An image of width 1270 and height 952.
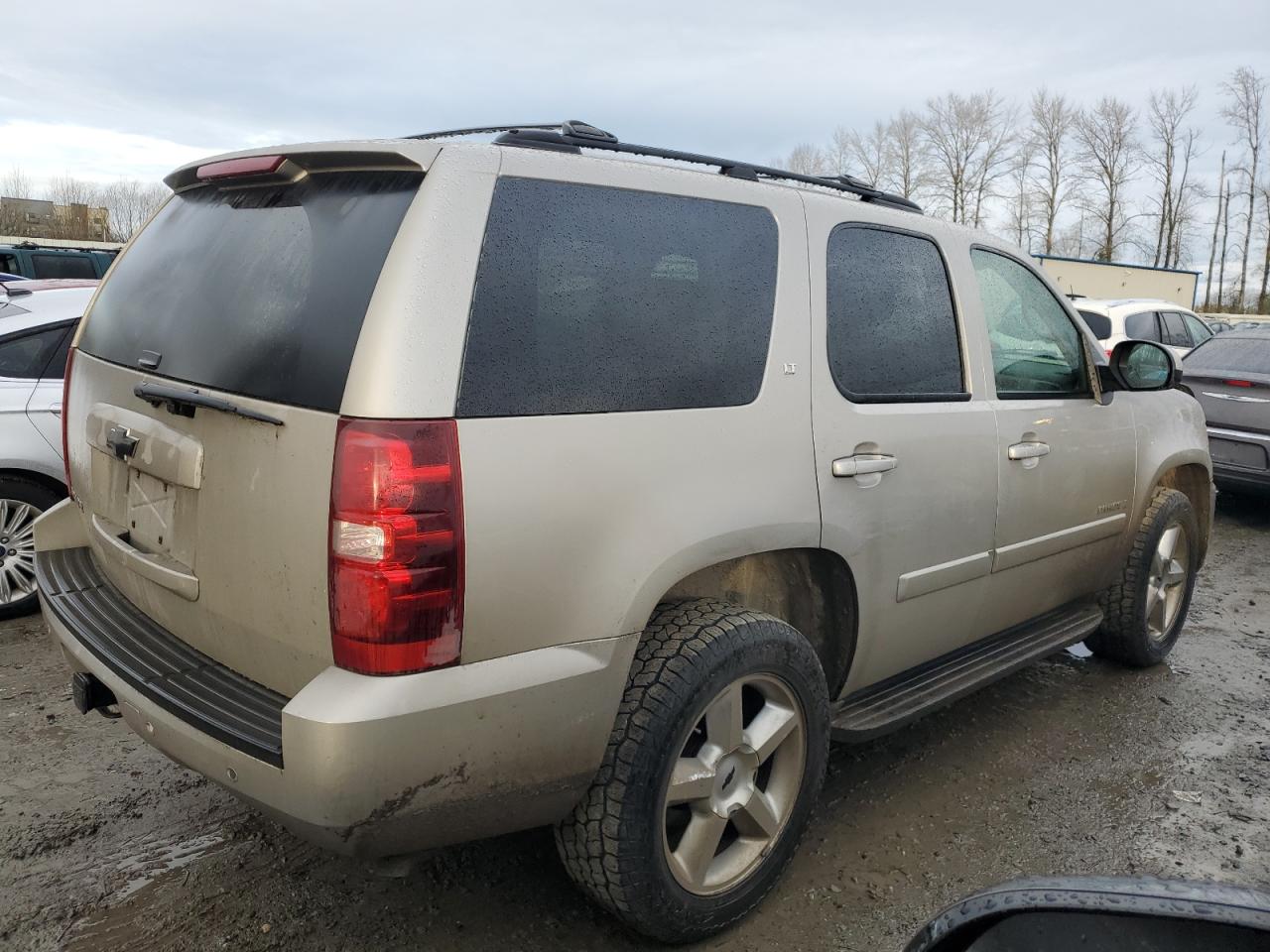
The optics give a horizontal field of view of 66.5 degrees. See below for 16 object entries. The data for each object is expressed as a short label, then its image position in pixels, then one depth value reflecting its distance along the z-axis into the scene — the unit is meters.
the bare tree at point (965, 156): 58.59
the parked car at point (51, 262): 16.28
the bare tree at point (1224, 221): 54.67
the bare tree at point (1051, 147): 56.78
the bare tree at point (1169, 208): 55.03
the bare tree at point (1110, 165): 55.03
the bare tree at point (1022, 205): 59.63
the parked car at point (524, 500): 1.91
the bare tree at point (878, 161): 57.57
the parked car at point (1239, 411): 7.57
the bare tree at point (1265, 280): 50.09
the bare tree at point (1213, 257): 53.45
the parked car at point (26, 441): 4.79
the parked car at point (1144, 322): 12.73
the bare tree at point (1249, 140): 47.06
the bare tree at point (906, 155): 58.88
